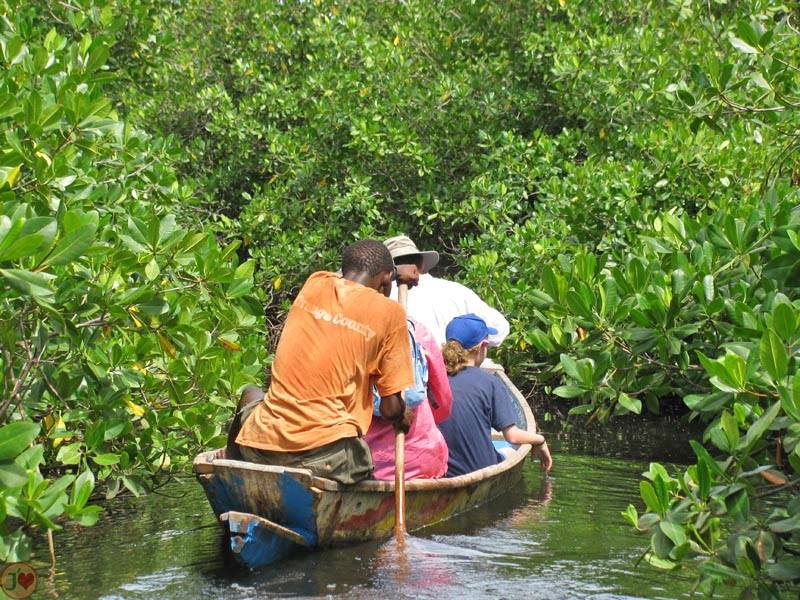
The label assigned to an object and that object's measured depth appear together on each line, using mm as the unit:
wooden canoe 10359
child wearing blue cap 13500
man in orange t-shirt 10750
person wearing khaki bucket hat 15187
